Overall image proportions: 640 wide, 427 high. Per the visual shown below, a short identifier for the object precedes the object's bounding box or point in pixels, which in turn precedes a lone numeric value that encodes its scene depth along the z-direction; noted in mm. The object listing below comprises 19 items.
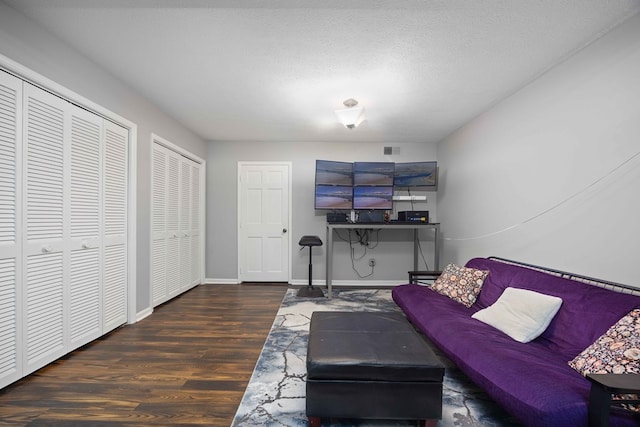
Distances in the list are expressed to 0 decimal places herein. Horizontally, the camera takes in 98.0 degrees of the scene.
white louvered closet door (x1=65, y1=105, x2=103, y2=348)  2258
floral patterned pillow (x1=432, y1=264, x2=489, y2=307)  2660
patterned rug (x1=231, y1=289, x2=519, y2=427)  1561
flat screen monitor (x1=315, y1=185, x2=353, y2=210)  4441
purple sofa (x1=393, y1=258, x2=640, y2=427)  1218
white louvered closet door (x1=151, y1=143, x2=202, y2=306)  3412
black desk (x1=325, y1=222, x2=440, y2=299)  3965
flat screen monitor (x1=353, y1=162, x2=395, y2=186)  4449
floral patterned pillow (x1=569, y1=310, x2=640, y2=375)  1290
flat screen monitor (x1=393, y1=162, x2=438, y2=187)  4453
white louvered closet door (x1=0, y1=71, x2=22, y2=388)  1754
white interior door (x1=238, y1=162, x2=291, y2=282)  4777
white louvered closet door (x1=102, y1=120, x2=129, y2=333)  2611
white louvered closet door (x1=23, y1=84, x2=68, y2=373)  1906
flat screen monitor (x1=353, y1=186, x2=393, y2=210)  4449
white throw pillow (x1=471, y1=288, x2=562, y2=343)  1859
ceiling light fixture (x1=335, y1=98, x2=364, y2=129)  3049
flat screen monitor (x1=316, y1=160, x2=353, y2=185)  4406
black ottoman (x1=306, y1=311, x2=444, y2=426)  1434
